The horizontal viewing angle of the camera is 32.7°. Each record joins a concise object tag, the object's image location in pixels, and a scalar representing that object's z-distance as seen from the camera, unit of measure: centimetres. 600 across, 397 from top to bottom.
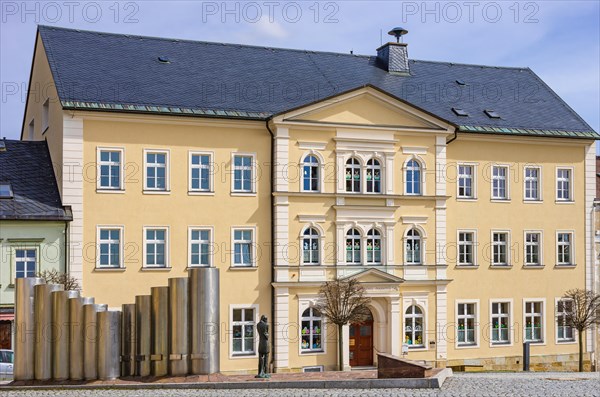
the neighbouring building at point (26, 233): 3409
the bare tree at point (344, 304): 3666
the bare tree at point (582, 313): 4012
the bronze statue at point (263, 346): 2791
